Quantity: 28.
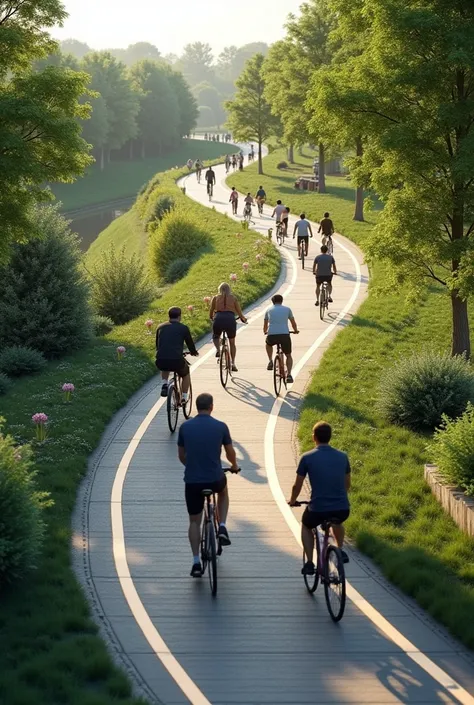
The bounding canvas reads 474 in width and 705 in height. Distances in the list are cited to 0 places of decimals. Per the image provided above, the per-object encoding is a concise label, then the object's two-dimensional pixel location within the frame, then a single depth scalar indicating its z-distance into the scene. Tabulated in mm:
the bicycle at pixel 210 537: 10422
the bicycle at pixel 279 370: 18781
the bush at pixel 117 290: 31562
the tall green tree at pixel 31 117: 19812
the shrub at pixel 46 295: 24234
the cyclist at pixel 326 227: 36125
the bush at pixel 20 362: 22281
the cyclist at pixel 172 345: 16422
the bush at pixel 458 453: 12797
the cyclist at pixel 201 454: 10398
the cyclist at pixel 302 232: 36250
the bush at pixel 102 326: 28722
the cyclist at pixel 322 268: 27078
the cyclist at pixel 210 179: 64812
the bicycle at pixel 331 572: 9781
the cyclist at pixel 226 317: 19547
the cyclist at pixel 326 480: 10023
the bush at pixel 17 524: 10398
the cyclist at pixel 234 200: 55906
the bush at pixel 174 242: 45375
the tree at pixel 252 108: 85375
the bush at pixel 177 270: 41562
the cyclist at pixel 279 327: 18875
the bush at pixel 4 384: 20234
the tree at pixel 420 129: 19203
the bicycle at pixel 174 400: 16625
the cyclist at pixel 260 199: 55500
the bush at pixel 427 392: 16812
